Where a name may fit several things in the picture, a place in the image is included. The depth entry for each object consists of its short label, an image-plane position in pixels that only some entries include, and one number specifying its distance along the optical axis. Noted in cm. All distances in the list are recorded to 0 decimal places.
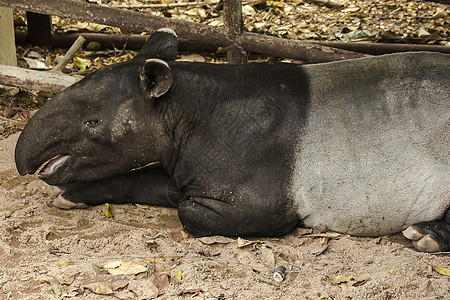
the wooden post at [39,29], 1761
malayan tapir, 976
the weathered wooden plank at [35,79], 1316
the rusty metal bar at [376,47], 1550
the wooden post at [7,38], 1491
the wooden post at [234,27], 1318
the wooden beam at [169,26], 1333
